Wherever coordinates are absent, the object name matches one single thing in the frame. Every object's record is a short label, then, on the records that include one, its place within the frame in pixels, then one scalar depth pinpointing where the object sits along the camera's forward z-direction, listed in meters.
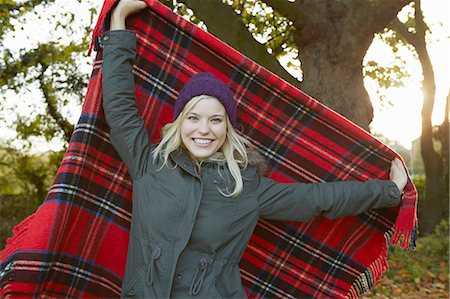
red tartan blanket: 2.90
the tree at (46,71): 10.57
